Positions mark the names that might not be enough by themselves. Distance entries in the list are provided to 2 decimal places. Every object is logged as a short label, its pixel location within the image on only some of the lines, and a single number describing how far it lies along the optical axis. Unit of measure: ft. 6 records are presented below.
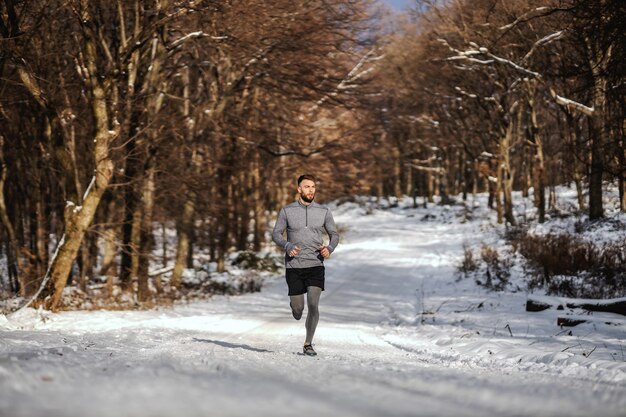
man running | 43.68
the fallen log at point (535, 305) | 65.92
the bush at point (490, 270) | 93.08
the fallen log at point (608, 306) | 58.48
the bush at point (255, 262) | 150.51
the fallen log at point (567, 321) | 57.72
